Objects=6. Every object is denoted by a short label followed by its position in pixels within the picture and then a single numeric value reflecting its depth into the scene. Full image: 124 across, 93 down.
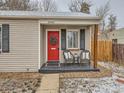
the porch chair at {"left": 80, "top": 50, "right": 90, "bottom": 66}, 5.98
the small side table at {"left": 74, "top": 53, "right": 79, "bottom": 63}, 6.24
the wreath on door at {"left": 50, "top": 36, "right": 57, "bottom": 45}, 6.37
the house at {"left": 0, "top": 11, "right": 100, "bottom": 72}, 5.25
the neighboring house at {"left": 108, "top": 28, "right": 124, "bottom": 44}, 10.51
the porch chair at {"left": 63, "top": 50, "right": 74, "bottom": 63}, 6.04
